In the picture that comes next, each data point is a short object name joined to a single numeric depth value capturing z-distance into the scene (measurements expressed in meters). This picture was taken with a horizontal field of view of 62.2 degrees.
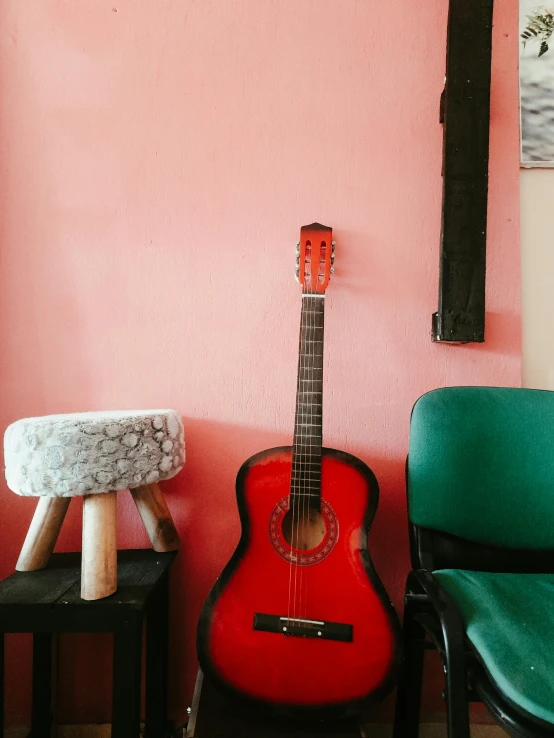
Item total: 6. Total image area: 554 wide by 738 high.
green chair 1.05
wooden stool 0.94
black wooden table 0.97
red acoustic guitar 1.01
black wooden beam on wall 1.31
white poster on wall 1.42
